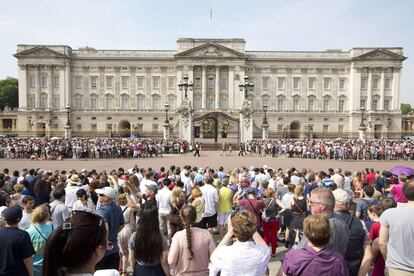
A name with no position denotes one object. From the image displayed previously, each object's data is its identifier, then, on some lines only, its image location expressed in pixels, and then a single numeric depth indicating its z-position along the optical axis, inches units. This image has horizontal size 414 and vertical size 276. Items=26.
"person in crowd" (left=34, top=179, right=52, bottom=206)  354.3
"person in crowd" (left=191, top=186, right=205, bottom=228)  319.6
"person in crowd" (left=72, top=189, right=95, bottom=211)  271.4
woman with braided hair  173.8
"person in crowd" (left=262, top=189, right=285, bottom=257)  330.0
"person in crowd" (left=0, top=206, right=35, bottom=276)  161.3
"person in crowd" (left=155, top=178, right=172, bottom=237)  336.8
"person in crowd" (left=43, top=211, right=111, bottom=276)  97.3
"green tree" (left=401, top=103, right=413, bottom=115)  4684.1
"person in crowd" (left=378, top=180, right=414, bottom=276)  168.4
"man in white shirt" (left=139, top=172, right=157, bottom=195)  386.6
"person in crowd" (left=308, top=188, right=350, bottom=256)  161.3
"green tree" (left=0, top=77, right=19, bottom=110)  3676.9
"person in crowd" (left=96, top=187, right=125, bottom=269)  230.7
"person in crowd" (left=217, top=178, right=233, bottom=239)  367.6
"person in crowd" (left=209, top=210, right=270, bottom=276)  145.1
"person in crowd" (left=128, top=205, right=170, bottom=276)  163.3
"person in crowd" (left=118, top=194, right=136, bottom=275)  254.9
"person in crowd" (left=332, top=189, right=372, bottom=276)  175.3
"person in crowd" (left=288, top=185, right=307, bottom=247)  308.0
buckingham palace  2615.7
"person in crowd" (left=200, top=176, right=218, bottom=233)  354.3
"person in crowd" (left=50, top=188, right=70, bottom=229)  262.5
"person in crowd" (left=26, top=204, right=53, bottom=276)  197.5
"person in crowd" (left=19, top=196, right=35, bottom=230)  242.2
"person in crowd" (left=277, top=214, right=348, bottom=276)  129.6
